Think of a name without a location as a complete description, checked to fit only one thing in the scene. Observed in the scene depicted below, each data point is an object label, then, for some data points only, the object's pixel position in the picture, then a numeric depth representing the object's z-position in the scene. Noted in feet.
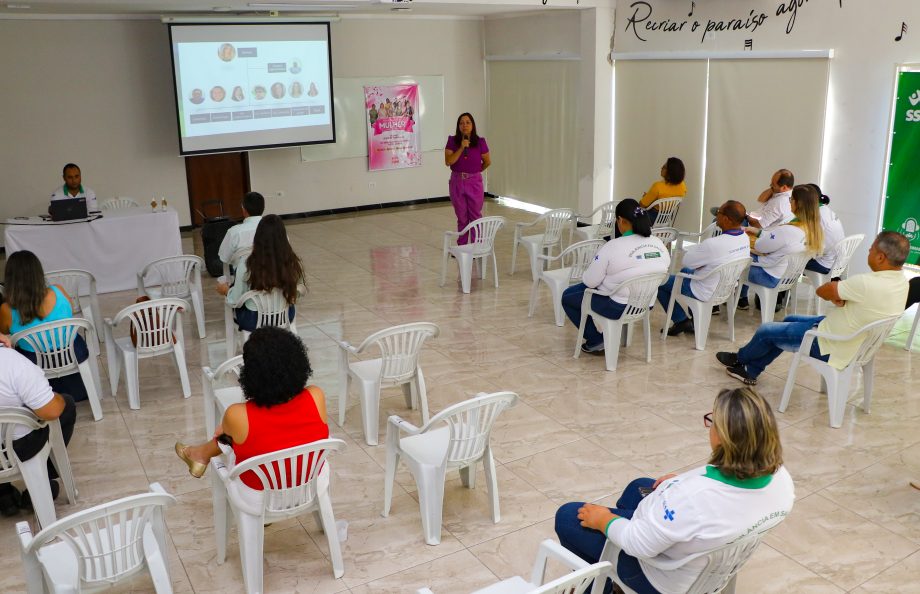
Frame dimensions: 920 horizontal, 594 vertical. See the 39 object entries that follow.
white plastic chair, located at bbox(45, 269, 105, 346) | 19.37
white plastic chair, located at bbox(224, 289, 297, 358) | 17.40
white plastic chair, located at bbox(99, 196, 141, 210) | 28.84
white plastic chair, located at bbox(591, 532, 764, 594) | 8.14
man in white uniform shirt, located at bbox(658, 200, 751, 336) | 18.74
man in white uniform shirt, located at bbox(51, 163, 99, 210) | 26.45
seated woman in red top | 9.77
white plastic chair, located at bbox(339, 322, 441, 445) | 14.74
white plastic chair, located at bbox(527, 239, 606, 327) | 21.27
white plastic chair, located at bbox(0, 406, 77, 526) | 11.41
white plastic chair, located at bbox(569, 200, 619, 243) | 26.12
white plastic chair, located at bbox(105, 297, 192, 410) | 16.62
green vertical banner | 22.03
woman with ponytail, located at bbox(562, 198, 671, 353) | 17.72
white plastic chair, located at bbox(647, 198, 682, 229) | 27.18
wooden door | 35.22
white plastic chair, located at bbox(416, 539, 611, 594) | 7.63
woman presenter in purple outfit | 26.96
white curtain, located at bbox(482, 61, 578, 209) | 35.96
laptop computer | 24.12
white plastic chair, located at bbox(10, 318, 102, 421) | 14.58
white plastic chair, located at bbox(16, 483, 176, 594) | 8.79
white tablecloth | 23.91
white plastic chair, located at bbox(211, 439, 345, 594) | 10.01
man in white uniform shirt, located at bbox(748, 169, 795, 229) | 22.85
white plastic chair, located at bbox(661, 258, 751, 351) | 18.95
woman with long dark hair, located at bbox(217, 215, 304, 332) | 16.99
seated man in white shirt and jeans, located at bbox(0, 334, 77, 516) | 11.50
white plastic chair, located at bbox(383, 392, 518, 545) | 11.47
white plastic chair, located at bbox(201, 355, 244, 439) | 13.17
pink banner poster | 38.47
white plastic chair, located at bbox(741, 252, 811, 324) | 19.93
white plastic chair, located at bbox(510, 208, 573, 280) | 24.86
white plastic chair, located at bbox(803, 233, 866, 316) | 21.09
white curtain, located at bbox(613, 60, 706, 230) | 29.30
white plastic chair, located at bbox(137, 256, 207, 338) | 20.88
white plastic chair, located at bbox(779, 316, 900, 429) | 14.88
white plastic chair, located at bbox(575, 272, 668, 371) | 17.80
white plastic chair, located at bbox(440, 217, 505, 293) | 24.44
